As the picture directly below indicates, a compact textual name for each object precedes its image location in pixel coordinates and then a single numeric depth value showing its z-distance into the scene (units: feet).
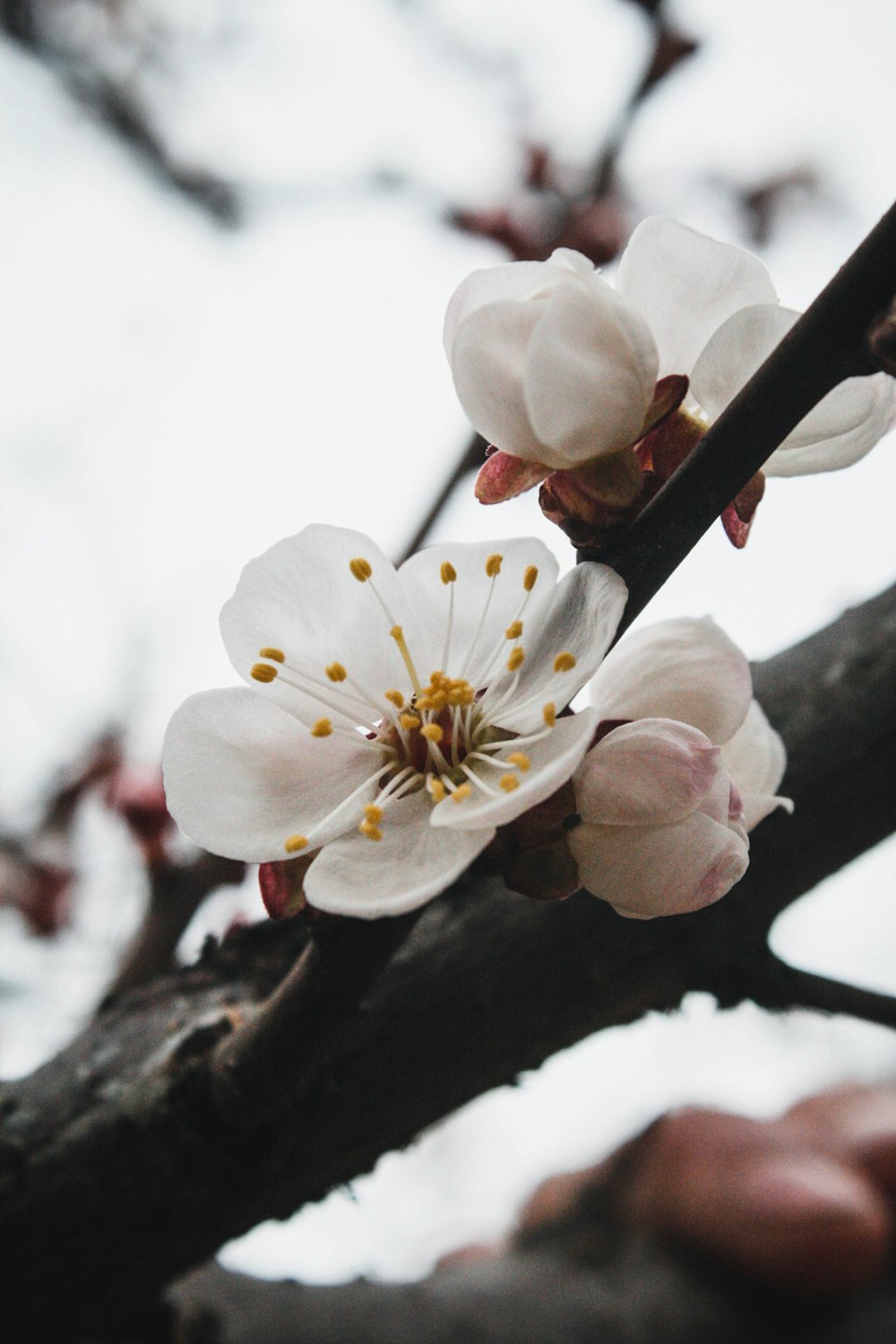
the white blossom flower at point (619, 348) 0.39
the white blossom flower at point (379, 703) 0.40
